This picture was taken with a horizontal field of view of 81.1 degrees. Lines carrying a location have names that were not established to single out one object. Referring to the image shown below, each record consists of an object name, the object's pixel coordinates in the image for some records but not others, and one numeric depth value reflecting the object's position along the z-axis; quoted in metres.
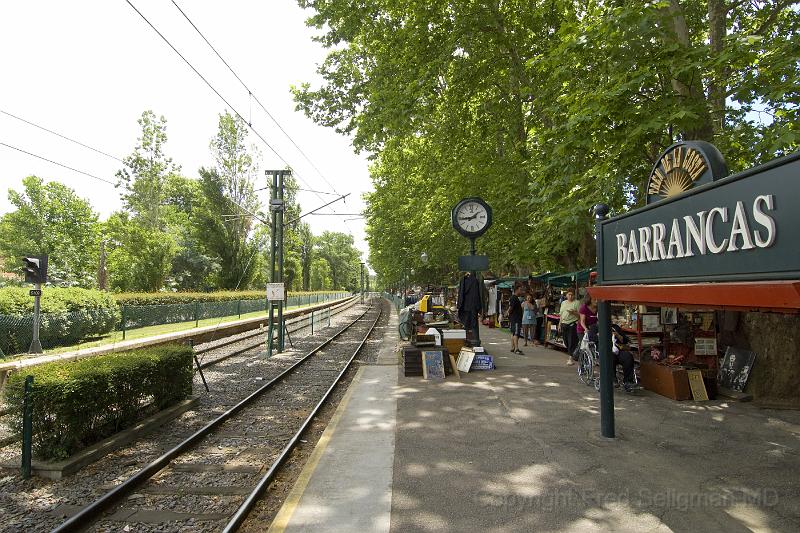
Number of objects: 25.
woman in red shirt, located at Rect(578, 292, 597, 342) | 9.07
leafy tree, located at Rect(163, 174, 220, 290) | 43.98
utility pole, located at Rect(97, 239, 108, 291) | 41.48
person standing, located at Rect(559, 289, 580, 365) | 11.08
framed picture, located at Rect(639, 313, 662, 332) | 9.67
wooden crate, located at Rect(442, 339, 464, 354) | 11.14
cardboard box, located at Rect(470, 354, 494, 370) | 10.60
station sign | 2.88
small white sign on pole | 16.00
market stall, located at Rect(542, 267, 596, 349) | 13.15
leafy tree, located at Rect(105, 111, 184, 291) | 30.02
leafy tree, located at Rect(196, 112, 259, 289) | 43.78
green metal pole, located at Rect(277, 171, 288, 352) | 15.88
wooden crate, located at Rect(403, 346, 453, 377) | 10.10
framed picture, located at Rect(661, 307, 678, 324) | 8.92
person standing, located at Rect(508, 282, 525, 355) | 13.79
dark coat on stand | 11.14
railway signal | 12.38
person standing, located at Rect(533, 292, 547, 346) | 16.03
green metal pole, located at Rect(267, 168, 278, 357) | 15.21
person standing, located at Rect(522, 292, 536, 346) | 14.97
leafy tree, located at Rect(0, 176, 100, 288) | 54.66
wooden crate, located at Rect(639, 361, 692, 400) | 7.63
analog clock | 12.14
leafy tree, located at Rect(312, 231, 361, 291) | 123.75
